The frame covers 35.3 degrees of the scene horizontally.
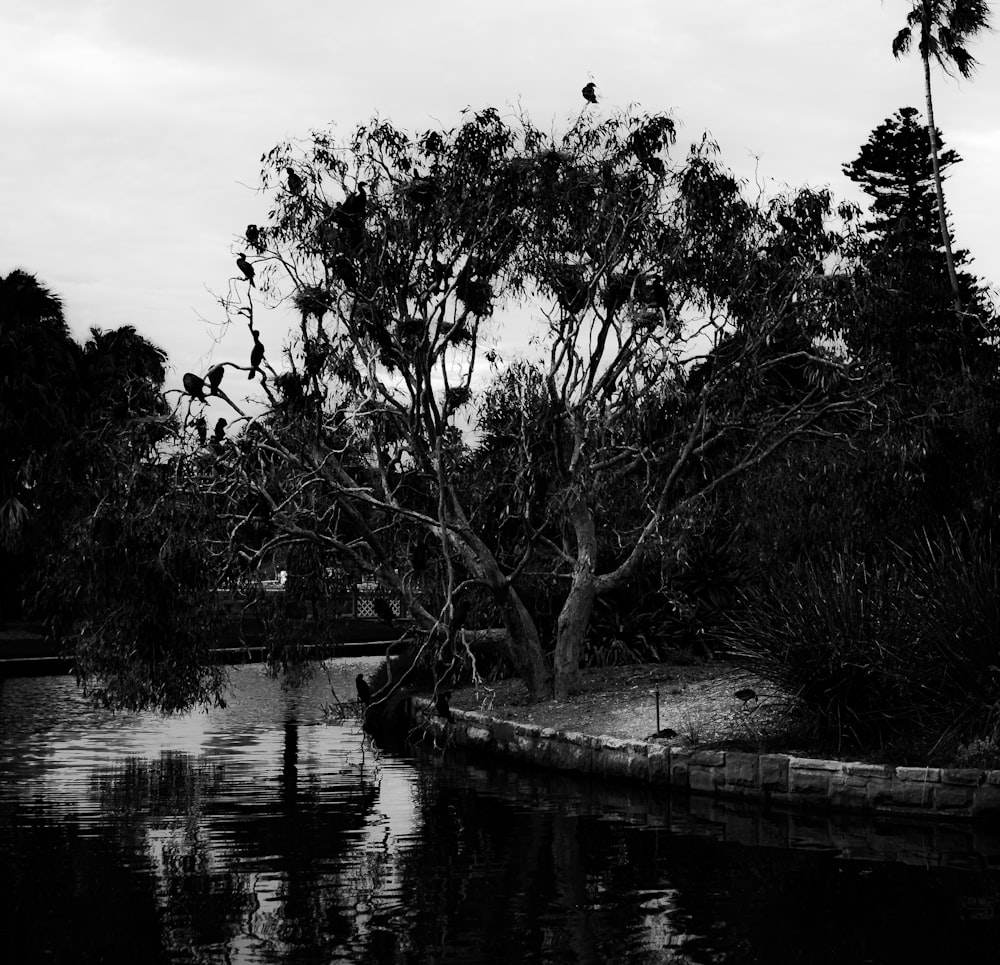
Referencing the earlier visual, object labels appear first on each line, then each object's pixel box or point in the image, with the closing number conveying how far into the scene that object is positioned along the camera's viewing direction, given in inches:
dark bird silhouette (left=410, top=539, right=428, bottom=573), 761.0
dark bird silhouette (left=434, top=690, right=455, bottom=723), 706.8
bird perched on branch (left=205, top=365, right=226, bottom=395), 717.3
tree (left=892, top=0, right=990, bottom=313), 1151.0
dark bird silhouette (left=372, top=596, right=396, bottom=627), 742.5
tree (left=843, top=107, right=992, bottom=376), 823.1
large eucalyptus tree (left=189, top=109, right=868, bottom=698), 797.9
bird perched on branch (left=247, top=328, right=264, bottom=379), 725.9
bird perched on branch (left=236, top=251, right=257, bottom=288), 756.6
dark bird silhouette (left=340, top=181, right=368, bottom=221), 767.7
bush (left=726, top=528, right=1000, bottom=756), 554.9
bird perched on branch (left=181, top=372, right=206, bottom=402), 700.0
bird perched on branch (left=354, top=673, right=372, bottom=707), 704.4
